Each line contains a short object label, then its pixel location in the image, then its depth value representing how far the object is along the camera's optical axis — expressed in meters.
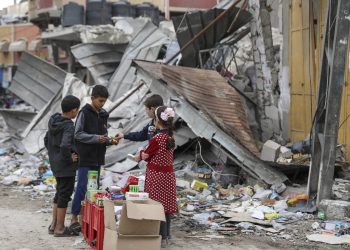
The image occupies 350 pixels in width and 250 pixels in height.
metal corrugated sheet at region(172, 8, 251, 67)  23.23
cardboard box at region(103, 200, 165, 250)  9.36
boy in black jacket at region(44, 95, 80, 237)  11.50
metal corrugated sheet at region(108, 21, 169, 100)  26.78
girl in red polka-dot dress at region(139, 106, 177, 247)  11.01
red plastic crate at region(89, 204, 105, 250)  10.12
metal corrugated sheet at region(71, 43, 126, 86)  29.12
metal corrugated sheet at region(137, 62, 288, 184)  16.14
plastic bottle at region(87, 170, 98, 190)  11.80
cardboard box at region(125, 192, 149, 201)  9.98
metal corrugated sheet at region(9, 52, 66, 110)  28.73
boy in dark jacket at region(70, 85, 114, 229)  11.85
